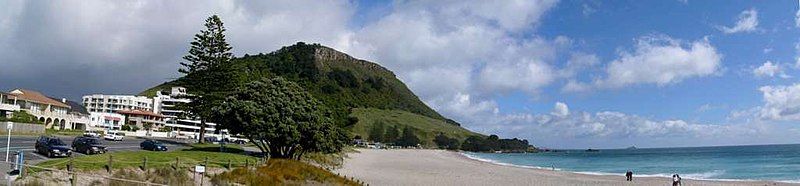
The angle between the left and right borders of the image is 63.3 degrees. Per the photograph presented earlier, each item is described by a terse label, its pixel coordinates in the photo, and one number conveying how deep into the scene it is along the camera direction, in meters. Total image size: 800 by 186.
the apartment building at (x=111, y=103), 149.25
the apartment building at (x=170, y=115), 124.94
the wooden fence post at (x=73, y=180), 14.96
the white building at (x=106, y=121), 102.47
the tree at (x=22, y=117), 58.87
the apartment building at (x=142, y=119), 121.06
